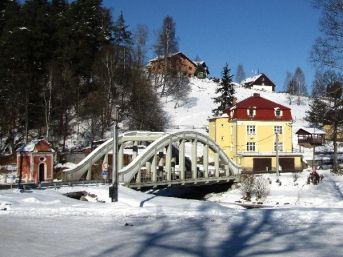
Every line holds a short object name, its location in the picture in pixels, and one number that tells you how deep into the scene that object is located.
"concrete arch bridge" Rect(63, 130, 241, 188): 31.92
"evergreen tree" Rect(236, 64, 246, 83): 143.25
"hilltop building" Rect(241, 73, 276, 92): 112.72
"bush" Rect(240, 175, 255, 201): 38.25
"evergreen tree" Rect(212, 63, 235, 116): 64.06
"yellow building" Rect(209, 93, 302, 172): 50.06
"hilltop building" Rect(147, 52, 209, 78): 73.44
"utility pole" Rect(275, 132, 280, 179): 42.11
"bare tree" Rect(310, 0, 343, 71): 17.50
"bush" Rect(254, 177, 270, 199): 37.59
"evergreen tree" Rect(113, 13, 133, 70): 55.47
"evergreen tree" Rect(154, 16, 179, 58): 75.94
